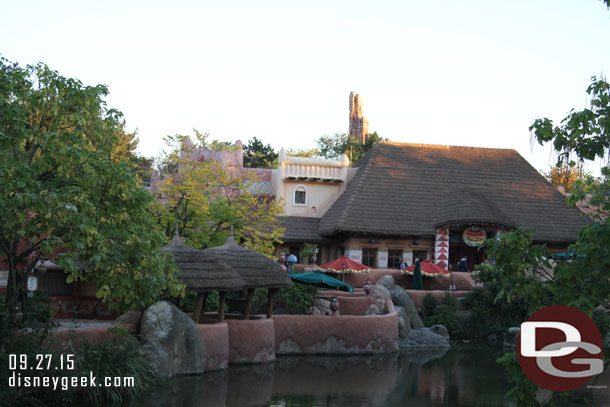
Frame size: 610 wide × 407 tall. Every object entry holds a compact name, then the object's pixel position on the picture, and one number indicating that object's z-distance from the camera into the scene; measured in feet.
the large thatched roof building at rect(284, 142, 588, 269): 131.03
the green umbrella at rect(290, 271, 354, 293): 92.43
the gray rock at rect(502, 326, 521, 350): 107.76
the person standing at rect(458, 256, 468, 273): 127.44
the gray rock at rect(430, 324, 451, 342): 108.47
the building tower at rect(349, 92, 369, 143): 213.25
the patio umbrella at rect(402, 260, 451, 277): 117.60
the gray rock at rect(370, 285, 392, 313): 100.78
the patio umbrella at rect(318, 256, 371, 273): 112.06
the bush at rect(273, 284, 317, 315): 94.38
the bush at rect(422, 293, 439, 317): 113.91
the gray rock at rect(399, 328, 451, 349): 102.42
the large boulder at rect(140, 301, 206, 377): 62.85
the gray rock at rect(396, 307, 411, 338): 103.04
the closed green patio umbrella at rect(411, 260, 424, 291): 116.38
